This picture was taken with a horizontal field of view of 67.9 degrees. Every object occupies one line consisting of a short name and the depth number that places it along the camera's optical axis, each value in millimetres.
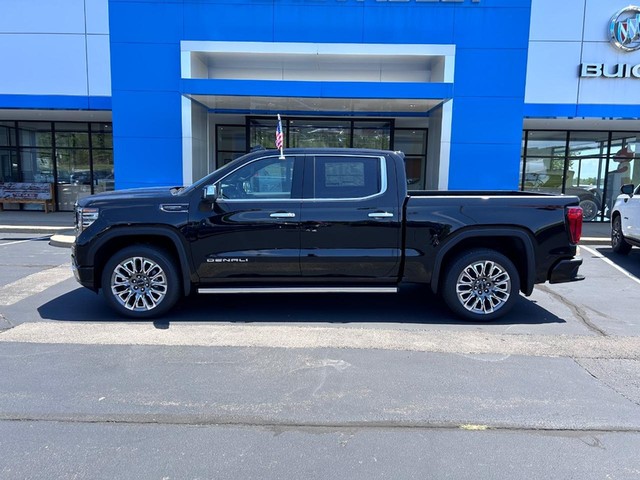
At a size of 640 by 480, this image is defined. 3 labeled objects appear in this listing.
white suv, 9297
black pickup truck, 5434
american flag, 6284
